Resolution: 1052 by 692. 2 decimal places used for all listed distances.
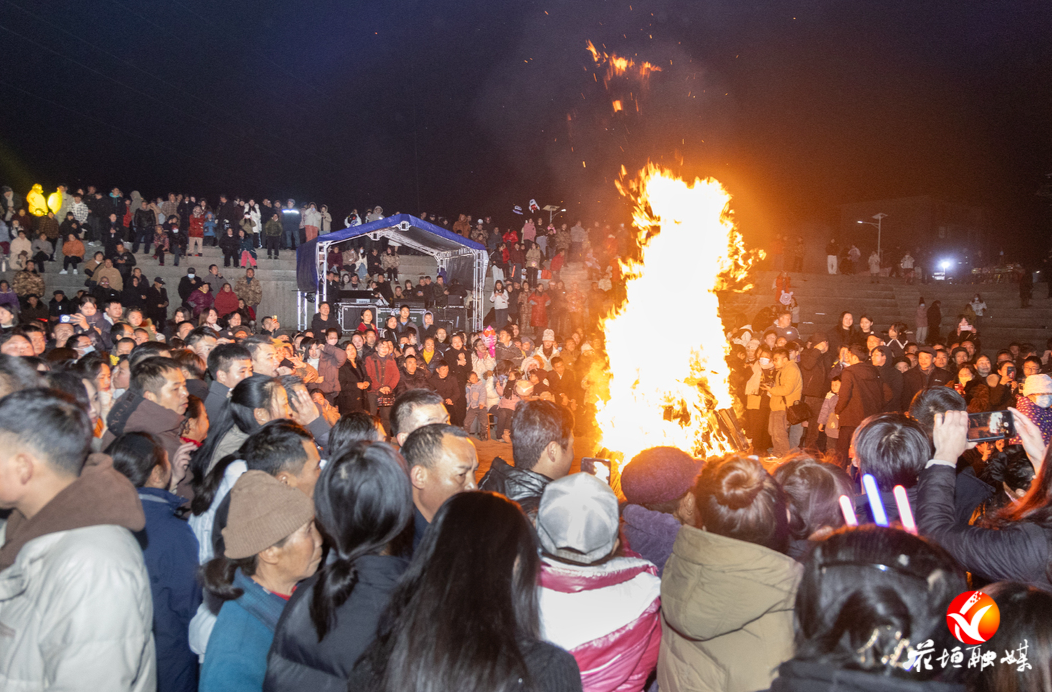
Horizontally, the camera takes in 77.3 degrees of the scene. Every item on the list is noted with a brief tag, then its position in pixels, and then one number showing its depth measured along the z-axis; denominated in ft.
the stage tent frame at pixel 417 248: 56.95
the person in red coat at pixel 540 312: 58.90
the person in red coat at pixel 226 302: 53.78
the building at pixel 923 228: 96.94
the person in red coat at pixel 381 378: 35.94
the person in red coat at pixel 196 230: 65.21
